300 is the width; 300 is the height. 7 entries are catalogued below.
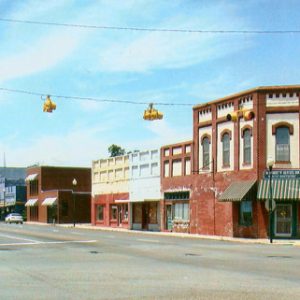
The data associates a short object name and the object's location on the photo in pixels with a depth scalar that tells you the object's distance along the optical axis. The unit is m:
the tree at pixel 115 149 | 114.44
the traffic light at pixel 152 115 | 24.75
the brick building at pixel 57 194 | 85.12
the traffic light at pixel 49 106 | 23.95
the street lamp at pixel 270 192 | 35.69
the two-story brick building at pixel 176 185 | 48.41
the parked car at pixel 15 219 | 85.06
